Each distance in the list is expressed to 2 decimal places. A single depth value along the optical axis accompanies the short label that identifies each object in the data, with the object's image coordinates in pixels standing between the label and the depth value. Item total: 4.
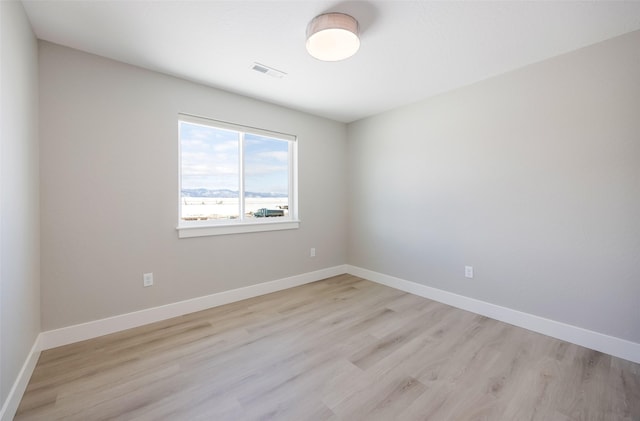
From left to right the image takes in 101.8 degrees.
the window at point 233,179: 2.75
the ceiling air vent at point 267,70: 2.36
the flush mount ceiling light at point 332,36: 1.68
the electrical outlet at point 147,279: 2.41
